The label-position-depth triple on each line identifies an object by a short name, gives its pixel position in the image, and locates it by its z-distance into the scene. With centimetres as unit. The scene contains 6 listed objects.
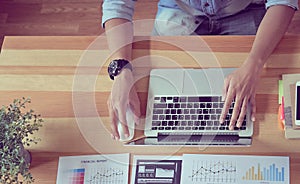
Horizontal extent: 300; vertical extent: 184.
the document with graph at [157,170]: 203
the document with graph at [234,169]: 198
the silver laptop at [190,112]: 205
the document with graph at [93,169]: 206
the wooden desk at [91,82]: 207
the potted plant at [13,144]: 194
